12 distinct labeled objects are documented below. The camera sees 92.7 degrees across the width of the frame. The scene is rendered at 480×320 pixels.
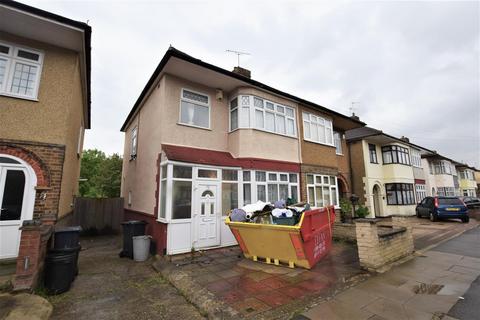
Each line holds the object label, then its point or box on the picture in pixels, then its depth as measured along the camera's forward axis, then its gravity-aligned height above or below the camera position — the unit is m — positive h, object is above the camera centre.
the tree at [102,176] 28.70 +2.49
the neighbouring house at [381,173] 17.81 +1.61
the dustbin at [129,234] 7.29 -1.22
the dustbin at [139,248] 6.89 -1.57
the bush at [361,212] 12.99 -1.08
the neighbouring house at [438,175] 26.70 +2.08
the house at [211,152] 7.39 +1.74
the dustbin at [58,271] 4.55 -1.50
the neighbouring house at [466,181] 35.84 +1.71
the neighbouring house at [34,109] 5.45 +2.24
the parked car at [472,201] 16.89 -0.87
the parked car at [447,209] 14.07 -1.06
